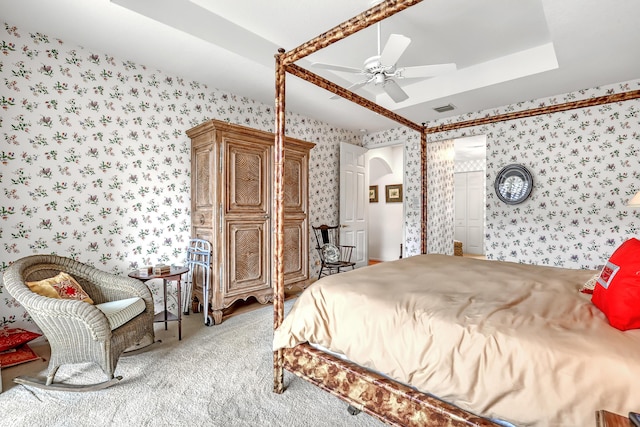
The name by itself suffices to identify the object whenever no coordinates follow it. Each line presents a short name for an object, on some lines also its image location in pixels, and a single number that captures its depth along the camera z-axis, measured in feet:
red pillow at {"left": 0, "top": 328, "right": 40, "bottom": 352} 7.45
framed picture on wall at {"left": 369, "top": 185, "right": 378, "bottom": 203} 24.09
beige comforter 3.43
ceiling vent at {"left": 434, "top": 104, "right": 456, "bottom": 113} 14.25
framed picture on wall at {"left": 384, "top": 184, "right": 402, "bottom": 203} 22.81
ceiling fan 7.86
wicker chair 6.21
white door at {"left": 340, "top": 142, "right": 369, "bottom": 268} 17.69
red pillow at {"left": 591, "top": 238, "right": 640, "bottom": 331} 3.94
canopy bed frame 4.38
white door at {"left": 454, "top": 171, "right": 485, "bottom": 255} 26.40
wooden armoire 10.35
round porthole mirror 13.51
